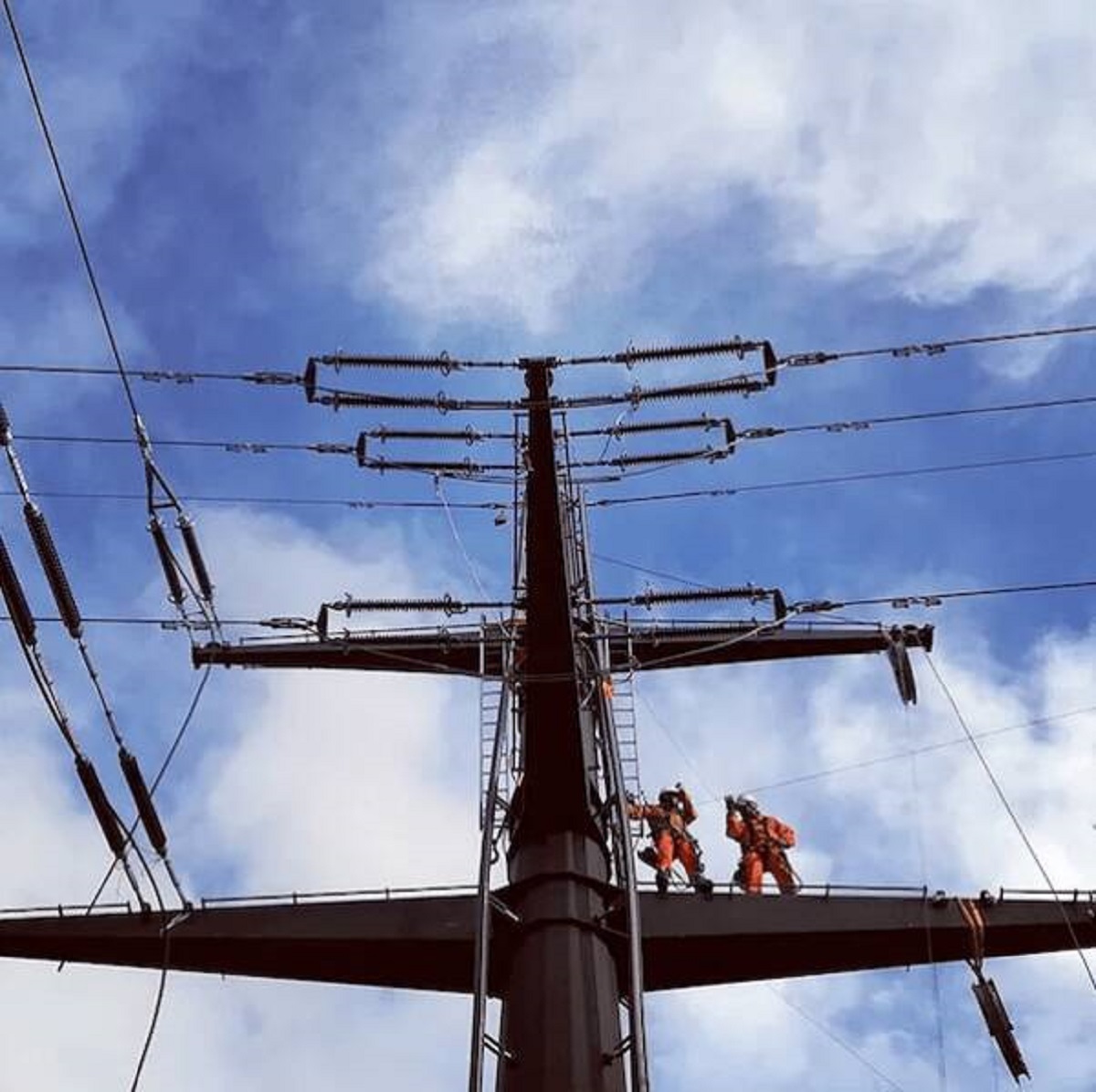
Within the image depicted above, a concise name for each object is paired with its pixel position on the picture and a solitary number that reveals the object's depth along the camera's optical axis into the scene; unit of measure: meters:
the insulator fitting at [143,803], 10.03
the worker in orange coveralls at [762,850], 13.30
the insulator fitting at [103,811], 9.82
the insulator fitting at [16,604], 8.23
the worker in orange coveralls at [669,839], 13.14
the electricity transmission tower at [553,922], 10.82
